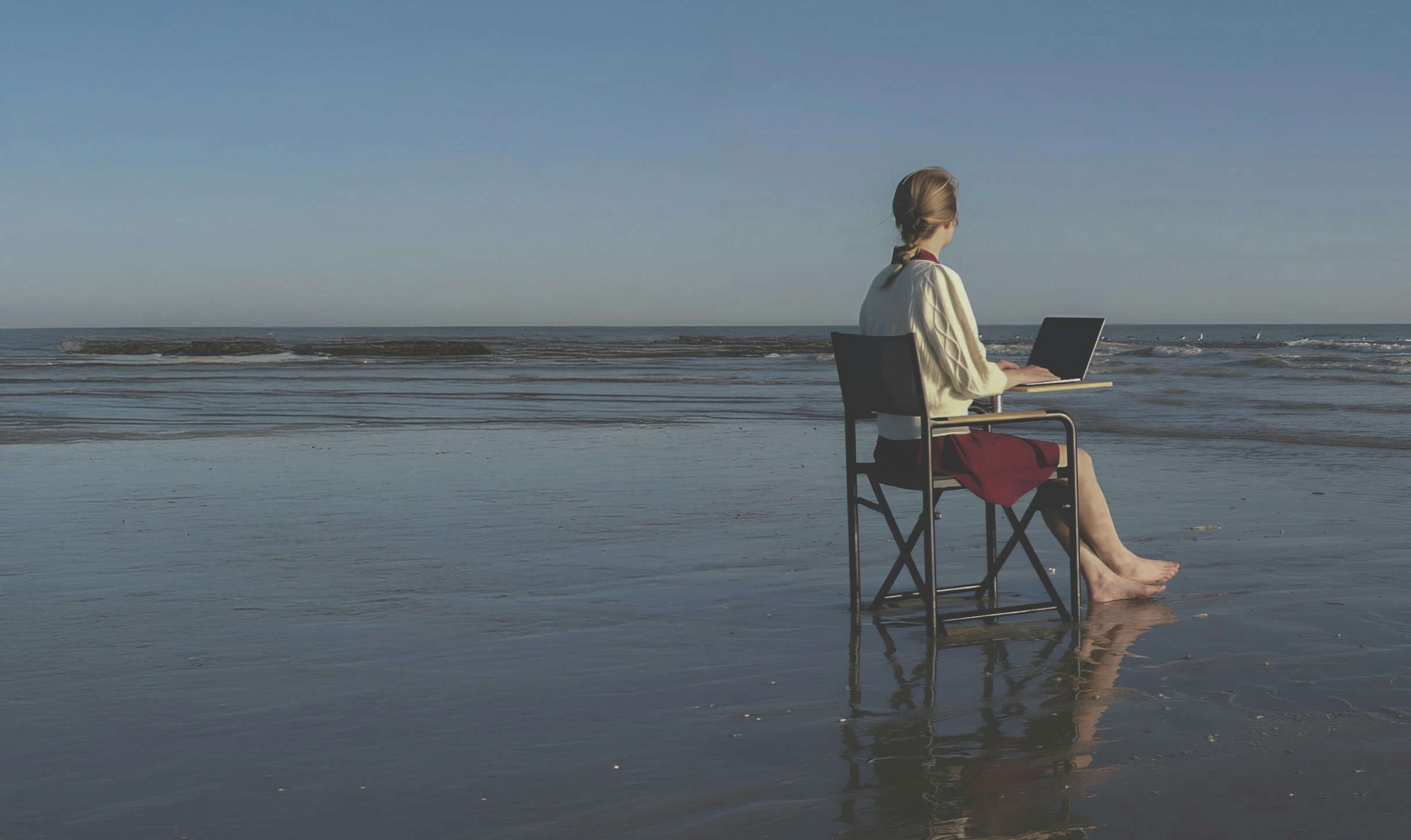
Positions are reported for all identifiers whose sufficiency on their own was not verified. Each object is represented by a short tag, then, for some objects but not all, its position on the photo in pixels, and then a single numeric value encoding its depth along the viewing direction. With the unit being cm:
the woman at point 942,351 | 387
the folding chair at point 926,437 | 388
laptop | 411
